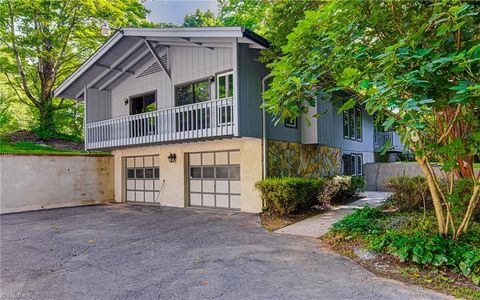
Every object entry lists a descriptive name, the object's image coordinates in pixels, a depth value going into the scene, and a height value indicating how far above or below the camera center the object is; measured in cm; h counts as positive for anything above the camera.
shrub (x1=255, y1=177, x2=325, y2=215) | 882 -103
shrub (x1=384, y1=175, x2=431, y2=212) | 841 -101
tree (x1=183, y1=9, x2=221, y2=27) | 2547 +1299
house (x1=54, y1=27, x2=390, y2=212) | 978 +137
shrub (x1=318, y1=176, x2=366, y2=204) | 1040 -119
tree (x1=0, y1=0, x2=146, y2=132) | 1761 +756
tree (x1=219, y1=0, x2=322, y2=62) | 947 +477
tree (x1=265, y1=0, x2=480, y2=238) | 384 +127
